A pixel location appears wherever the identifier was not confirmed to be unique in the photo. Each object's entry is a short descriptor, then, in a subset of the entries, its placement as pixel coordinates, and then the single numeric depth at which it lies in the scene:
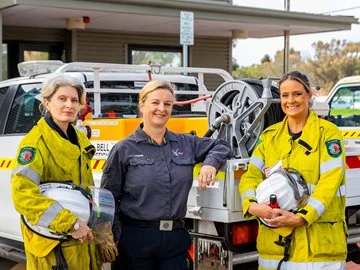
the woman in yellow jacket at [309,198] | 3.67
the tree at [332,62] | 62.00
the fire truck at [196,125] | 4.23
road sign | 9.82
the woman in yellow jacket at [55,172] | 3.41
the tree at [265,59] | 71.56
